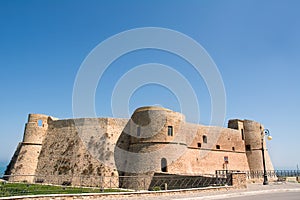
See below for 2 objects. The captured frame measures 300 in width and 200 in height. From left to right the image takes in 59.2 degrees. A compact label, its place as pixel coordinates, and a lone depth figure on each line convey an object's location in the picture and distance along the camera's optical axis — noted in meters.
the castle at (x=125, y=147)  24.48
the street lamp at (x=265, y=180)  19.71
